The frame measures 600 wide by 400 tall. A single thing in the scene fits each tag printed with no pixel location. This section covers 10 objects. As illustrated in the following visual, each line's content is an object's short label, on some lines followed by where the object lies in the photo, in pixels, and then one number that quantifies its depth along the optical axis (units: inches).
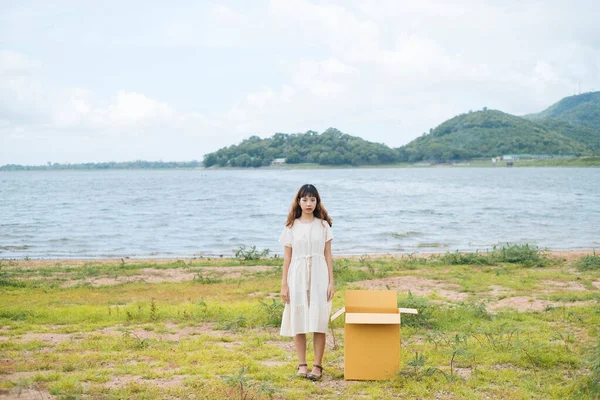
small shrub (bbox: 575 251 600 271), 591.8
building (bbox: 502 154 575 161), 6505.9
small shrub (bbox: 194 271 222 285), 551.5
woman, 233.5
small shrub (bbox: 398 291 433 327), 343.1
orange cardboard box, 236.2
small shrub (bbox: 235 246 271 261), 722.8
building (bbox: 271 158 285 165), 6638.8
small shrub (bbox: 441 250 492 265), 644.9
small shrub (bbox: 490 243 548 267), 635.5
